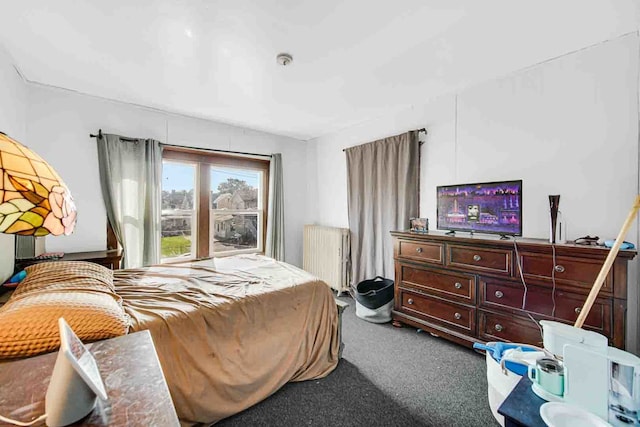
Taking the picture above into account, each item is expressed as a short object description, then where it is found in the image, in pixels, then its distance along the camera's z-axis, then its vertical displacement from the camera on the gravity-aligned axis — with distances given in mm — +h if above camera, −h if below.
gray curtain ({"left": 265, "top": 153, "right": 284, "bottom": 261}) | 4109 -66
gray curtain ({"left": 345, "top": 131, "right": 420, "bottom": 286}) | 3119 +220
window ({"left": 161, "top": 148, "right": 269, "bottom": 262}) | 3473 +117
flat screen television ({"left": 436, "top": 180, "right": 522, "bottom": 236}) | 2238 +65
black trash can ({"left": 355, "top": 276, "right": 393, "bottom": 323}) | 2961 -1023
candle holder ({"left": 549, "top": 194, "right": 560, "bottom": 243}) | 1953 +23
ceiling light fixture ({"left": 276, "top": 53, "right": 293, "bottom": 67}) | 2043 +1200
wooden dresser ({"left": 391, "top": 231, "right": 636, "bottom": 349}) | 1699 -561
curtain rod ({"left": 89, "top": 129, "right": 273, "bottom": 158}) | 2879 +851
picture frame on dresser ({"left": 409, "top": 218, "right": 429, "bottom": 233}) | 2824 -118
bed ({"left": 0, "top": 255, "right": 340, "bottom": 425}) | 1478 -749
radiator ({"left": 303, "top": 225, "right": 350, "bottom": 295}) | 3797 -612
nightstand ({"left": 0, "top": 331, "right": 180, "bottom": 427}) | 667 -516
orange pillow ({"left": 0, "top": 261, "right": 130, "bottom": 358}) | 1005 -435
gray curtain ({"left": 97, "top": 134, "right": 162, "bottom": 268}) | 2902 +221
